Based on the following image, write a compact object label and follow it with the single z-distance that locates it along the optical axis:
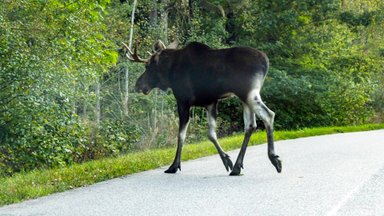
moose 10.74
